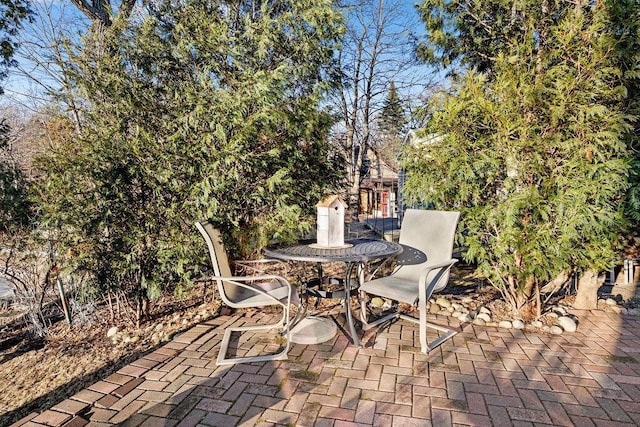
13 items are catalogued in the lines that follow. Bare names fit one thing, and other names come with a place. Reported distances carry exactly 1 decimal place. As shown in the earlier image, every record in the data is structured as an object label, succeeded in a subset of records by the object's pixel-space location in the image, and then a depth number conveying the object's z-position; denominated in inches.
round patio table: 99.7
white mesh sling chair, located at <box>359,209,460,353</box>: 103.6
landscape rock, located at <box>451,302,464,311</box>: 139.5
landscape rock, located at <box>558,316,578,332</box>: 120.7
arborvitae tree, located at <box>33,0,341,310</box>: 119.8
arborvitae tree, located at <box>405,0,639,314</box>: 111.3
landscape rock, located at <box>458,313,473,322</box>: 130.2
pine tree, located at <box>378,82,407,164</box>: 472.1
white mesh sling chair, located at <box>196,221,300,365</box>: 99.9
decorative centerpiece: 115.2
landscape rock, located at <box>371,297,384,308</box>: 148.8
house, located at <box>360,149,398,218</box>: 779.4
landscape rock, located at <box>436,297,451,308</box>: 143.9
